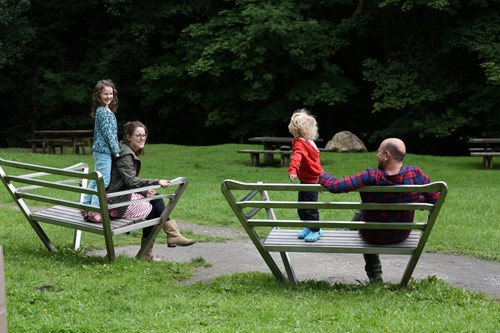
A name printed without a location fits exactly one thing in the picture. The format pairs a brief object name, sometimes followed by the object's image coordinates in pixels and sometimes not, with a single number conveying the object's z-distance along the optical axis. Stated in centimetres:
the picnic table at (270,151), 2116
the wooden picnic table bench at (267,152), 2102
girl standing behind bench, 743
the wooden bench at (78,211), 655
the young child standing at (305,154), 661
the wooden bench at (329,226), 546
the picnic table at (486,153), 1982
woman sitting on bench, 702
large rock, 2470
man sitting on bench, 553
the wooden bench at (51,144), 2658
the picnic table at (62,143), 2642
